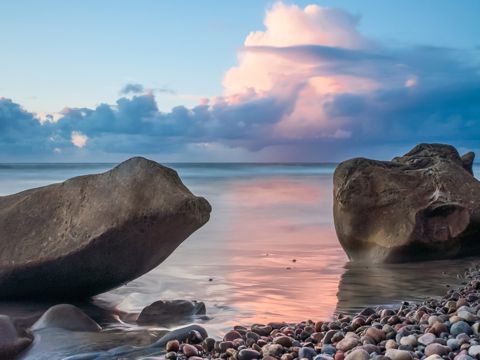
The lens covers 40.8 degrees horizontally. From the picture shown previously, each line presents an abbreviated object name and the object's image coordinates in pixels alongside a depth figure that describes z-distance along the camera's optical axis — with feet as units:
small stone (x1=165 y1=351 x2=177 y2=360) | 14.39
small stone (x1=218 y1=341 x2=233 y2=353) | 14.64
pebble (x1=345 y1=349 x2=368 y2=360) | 12.31
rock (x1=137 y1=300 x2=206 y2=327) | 19.10
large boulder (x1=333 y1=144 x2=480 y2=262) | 28.55
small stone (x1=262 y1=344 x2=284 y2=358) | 13.84
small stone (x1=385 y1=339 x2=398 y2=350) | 13.16
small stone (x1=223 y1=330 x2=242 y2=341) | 15.65
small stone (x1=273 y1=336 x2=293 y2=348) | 14.43
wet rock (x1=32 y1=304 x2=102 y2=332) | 17.25
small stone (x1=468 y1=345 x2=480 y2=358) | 12.00
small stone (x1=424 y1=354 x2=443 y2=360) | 11.78
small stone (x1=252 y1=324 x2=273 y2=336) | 16.33
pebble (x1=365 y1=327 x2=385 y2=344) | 14.08
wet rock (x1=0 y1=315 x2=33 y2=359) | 15.58
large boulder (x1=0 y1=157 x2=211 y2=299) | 19.52
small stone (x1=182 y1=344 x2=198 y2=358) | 14.55
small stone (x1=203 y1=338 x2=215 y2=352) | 14.96
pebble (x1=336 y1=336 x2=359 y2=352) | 13.57
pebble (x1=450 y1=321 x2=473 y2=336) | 13.99
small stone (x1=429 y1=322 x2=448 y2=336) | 14.10
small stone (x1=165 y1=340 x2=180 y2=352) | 14.98
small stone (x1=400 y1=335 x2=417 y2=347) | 13.37
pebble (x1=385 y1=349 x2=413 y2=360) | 12.08
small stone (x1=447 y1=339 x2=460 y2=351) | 12.83
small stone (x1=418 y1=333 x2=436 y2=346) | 13.28
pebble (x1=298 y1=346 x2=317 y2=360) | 13.37
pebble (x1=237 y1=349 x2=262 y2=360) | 13.58
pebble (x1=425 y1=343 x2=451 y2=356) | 12.45
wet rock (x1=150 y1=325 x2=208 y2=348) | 15.53
